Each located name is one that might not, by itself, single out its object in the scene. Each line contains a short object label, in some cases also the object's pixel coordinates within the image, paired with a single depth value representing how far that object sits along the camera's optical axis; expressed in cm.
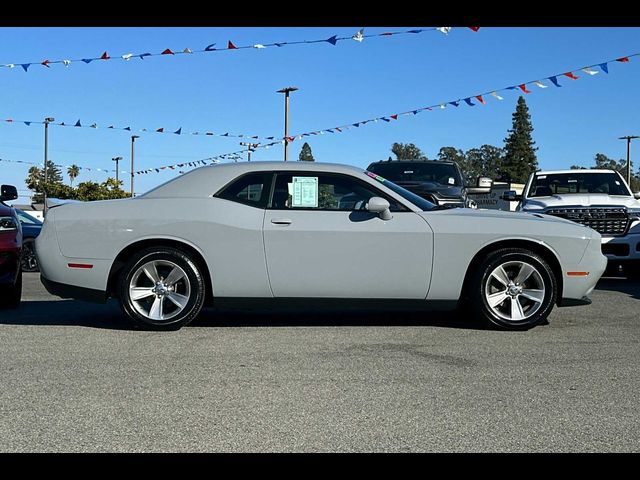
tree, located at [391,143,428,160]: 9098
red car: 740
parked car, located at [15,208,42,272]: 1365
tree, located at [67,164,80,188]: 11156
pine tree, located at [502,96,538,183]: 7975
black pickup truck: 1230
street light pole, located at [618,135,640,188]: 6260
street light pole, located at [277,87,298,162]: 2933
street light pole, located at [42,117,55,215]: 4880
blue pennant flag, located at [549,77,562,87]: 1435
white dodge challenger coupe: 605
